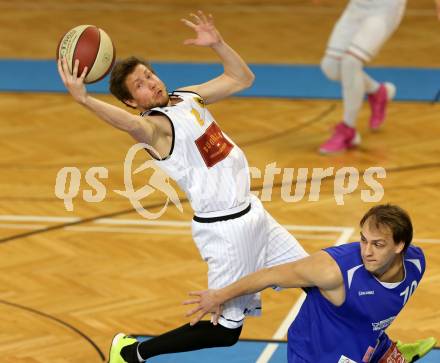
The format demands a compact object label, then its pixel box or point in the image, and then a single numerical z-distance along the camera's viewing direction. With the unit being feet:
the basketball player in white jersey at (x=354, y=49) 54.87
